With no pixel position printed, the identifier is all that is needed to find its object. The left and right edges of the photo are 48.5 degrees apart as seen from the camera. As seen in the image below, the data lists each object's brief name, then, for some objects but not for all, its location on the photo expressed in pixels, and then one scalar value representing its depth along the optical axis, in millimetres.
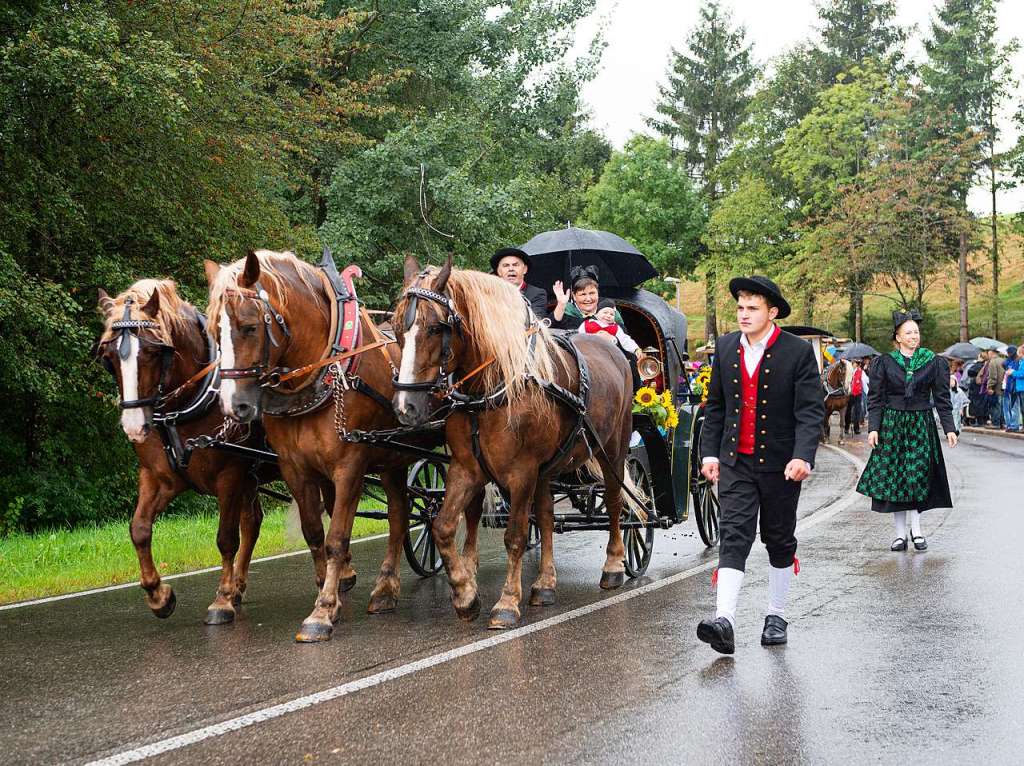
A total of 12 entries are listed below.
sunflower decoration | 9008
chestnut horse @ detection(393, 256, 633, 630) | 6480
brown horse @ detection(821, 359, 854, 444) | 26719
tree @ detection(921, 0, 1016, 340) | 49250
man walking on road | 6102
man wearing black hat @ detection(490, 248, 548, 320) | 8656
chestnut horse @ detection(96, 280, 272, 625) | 6809
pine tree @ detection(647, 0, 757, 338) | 58562
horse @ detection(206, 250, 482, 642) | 6285
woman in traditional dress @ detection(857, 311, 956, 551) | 9773
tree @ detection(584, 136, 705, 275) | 52156
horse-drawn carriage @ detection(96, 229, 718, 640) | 6352
